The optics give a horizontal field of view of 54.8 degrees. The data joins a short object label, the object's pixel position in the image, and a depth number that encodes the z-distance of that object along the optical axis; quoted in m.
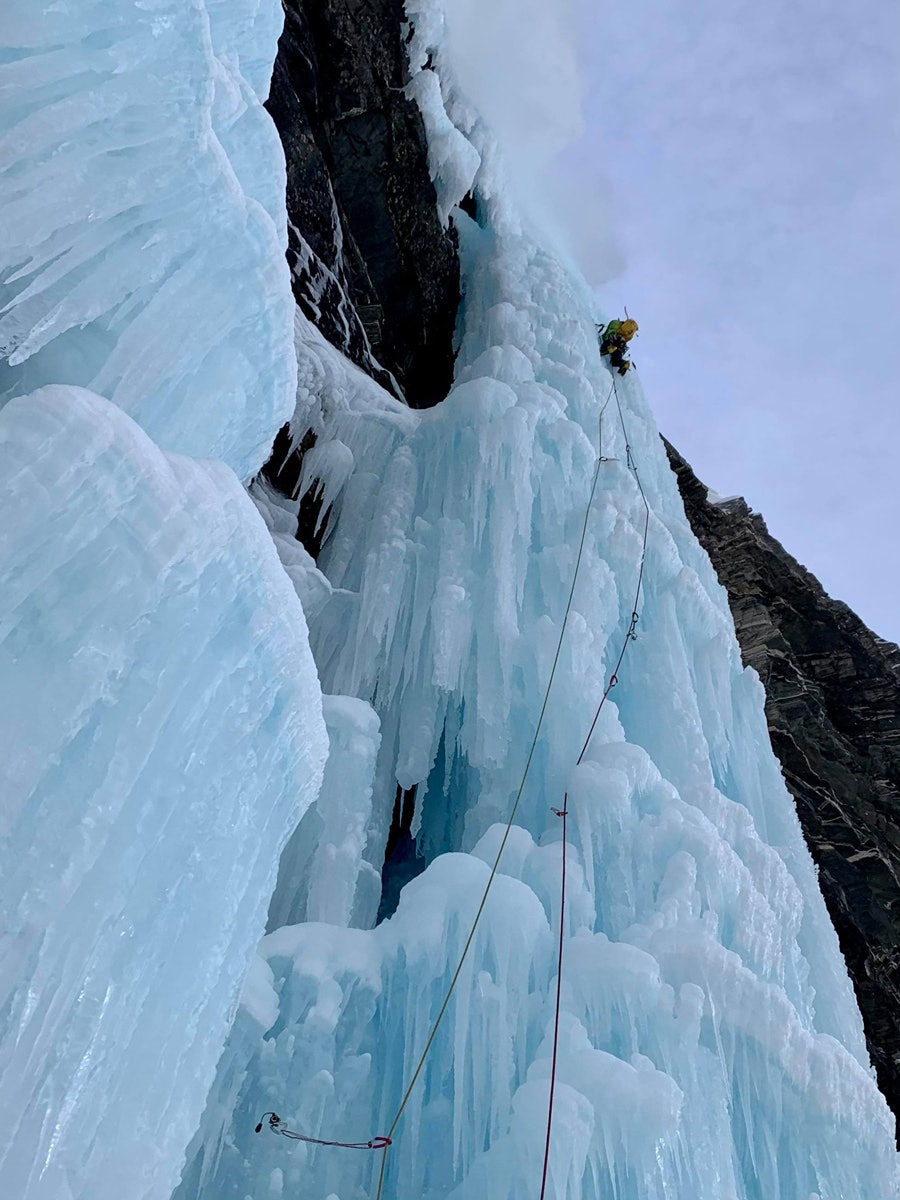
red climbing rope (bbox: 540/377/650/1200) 2.80
